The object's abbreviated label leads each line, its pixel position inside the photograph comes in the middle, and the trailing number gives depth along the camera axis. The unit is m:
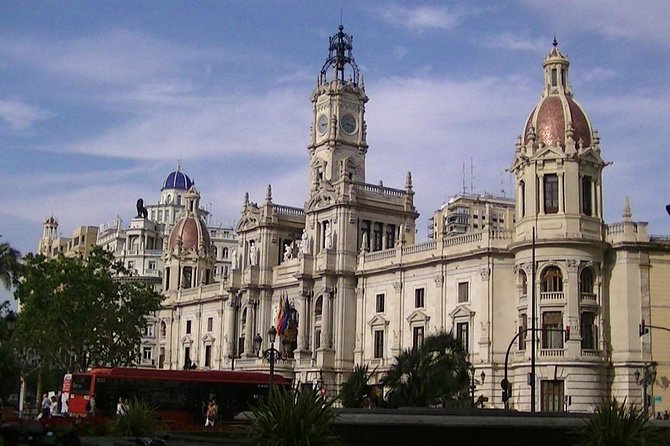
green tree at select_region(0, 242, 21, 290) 58.03
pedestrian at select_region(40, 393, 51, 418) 37.51
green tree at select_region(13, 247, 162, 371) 66.25
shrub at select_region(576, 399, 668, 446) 18.79
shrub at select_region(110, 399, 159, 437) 29.78
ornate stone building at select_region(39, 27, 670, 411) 56.81
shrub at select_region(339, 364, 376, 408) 47.09
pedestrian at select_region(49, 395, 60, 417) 52.31
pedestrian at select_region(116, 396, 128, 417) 31.42
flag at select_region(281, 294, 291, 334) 77.50
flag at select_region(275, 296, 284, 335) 77.62
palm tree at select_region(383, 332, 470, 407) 44.25
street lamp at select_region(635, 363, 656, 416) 55.69
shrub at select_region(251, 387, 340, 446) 20.44
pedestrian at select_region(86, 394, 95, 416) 44.25
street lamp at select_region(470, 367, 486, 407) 56.74
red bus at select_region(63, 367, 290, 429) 47.47
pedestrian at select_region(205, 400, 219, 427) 44.19
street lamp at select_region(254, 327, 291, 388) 74.55
